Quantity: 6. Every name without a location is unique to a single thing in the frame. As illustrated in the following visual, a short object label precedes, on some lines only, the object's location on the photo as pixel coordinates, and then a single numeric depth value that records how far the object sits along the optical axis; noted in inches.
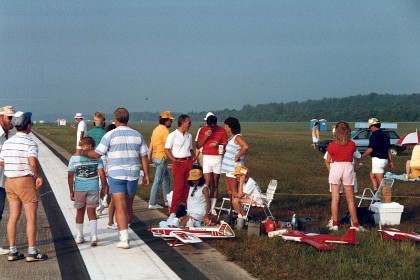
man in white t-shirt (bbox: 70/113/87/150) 629.0
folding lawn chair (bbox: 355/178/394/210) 458.9
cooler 439.8
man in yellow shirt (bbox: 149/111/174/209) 492.6
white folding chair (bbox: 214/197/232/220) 451.2
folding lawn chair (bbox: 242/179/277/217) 438.3
